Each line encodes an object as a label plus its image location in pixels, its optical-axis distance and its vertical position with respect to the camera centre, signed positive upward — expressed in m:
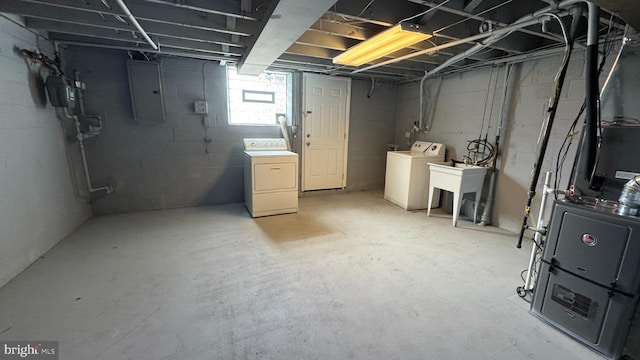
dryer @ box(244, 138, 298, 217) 3.50 -0.84
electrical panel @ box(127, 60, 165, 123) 3.38 +0.35
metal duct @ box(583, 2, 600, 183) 1.59 +0.23
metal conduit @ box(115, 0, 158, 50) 1.84 +0.76
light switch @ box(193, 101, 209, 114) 3.75 +0.16
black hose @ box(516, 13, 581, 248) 1.82 +0.10
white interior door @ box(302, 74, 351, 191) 4.43 -0.15
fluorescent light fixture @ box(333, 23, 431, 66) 2.10 +0.73
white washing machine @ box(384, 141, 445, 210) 3.92 -0.78
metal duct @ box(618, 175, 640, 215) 1.39 -0.36
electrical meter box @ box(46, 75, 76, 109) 2.64 +0.23
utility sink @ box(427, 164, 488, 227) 3.30 -0.71
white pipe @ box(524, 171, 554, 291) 1.89 -0.82
